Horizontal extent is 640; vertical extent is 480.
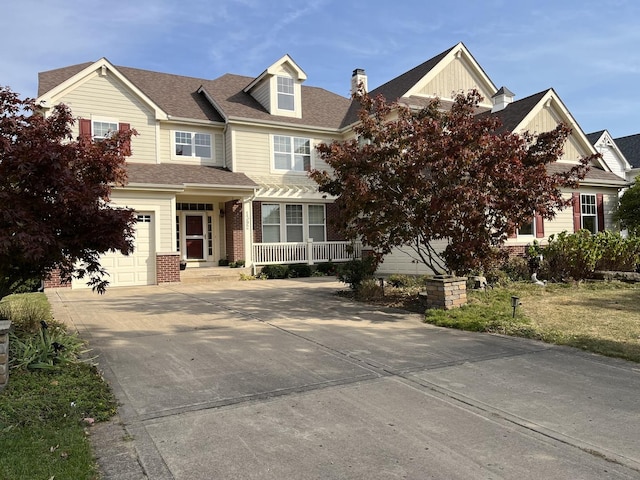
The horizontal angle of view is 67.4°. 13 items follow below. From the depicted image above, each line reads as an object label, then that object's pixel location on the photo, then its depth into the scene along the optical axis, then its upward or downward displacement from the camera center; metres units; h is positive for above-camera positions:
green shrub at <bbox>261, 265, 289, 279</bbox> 18.62 -0.83
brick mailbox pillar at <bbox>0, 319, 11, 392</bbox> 4.84 -0.98
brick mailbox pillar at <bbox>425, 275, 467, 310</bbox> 9.59 -0.93
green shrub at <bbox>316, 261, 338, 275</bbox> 19.89 -0.84
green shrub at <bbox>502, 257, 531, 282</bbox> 14.34 -0.77
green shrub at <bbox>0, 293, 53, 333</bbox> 7.14 -1.01
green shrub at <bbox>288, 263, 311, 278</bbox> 19.23 -0.87
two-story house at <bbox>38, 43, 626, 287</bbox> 16.92 +4.01
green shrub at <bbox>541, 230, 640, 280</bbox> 14.27 -0.36
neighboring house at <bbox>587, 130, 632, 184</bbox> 26.16 +4.88
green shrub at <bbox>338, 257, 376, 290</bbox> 12.44 -0.65
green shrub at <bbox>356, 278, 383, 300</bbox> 11.70 -1.06
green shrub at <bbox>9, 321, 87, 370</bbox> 5.48 -1.16
